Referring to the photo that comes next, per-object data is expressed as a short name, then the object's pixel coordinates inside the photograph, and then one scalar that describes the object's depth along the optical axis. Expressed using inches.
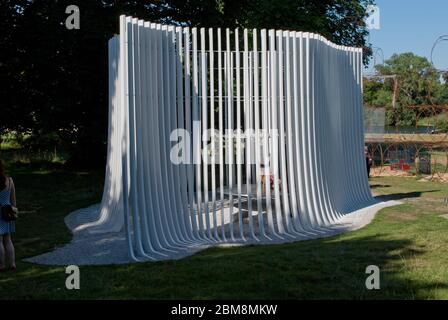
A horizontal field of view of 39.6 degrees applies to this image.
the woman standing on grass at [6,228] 322.7
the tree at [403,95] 1602.4
